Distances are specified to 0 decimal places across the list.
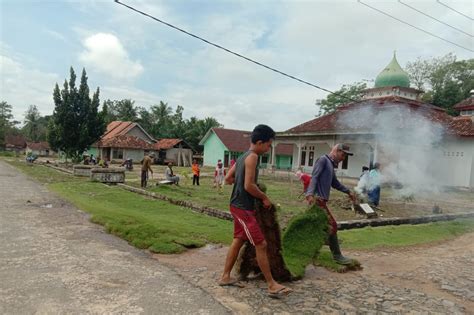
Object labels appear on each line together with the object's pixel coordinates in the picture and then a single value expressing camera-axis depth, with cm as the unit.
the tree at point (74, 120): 3152
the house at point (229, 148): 4225
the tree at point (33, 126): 8588
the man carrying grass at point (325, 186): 518
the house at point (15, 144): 8172
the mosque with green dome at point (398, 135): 2162
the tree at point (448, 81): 3934
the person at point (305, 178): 806
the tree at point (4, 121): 6815
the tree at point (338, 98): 4381
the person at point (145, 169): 1503
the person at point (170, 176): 1570
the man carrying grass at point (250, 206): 407
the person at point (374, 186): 1174
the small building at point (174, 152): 4622
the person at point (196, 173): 1777
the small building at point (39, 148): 7738
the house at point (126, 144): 4450
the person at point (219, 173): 1646
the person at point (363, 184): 1239
